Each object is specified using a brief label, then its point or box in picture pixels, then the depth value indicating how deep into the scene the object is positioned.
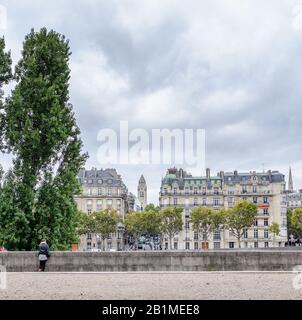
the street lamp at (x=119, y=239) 131.68
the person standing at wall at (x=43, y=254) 24.33
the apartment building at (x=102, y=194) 133.50
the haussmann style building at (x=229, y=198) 120.31
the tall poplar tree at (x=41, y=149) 34.41
